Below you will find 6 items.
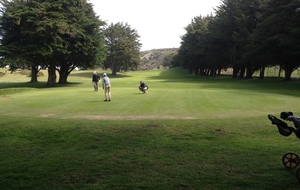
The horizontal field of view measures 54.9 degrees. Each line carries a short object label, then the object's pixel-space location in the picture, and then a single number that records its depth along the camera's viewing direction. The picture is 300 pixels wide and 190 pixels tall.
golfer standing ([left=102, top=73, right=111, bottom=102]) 19.74
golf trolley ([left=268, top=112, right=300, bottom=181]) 5.76
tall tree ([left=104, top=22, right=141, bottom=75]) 85.25
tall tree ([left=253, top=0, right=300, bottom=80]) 37.03
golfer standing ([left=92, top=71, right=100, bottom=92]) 28.47
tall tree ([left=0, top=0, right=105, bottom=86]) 40.22
